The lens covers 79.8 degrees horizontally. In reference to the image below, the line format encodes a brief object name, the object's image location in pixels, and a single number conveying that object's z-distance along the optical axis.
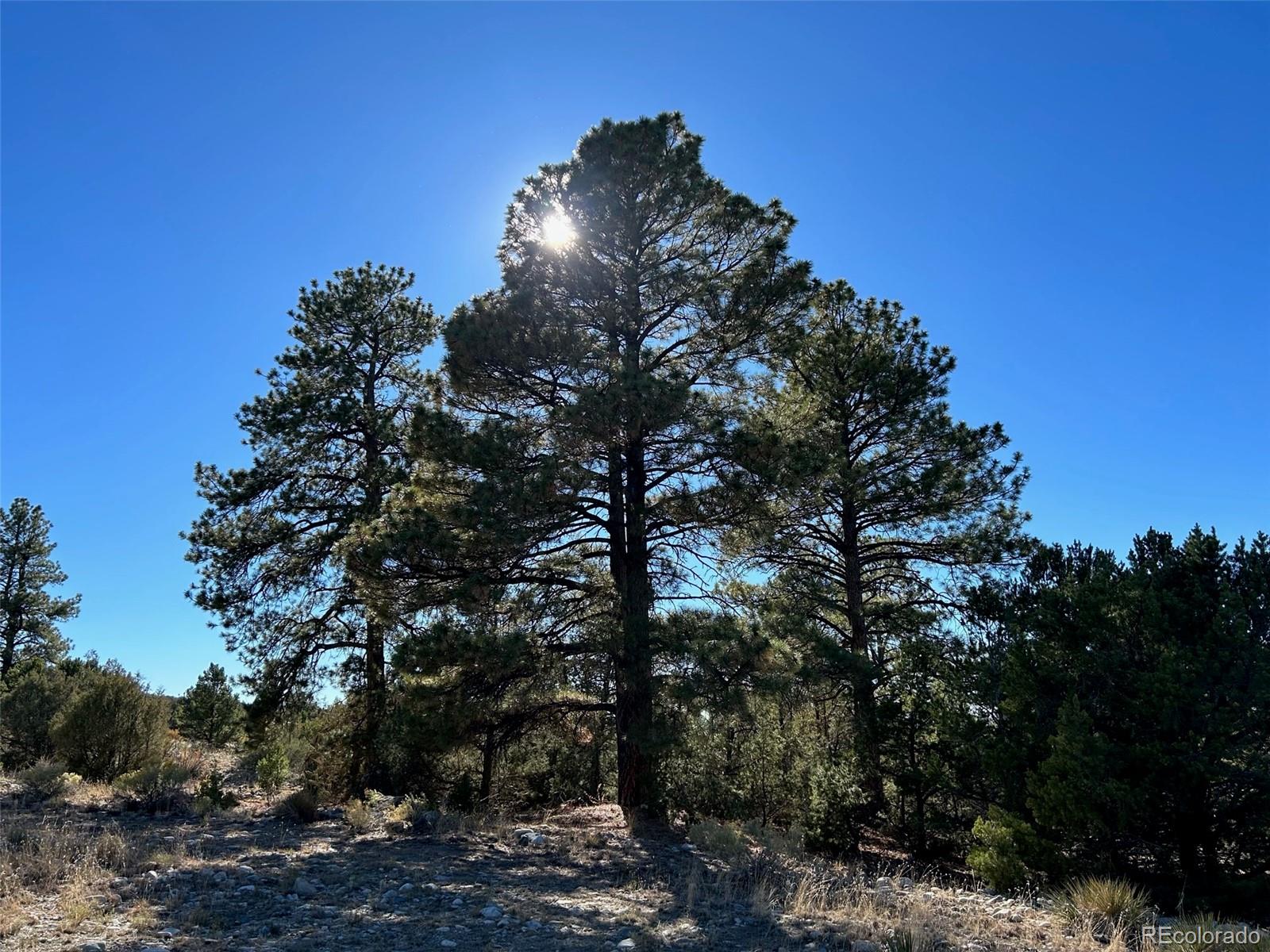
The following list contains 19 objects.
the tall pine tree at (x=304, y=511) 16.77
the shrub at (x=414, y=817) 11.56
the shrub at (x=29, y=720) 18.16
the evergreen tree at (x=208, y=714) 27.42
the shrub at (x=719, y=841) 10.45
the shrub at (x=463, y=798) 13.78
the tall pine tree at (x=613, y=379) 11.52
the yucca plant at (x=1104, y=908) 6.86
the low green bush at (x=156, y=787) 12.66
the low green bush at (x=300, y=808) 12.62
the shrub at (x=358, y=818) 11.60
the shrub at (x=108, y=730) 15.80
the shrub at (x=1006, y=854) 9.41
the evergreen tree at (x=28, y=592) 32.50
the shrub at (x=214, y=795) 12.93
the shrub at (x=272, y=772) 16.09
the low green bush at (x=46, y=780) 13.19
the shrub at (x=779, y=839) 11.00
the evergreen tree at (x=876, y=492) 15.51
